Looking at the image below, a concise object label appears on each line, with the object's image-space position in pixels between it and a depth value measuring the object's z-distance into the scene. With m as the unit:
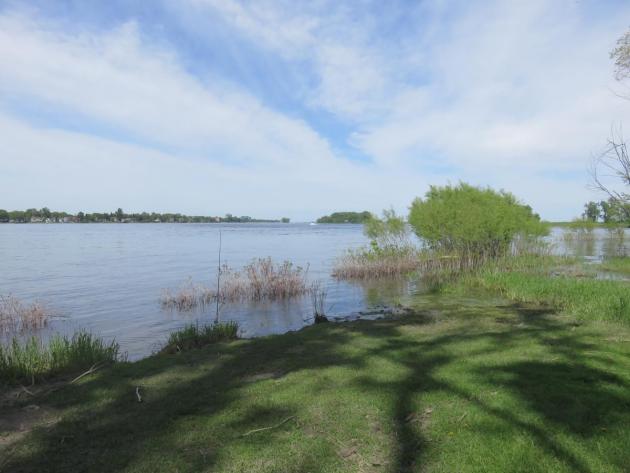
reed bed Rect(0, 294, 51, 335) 14.03
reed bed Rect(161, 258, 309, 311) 17.59
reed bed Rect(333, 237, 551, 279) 23.41
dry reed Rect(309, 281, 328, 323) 12.47
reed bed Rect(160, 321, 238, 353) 9.30
